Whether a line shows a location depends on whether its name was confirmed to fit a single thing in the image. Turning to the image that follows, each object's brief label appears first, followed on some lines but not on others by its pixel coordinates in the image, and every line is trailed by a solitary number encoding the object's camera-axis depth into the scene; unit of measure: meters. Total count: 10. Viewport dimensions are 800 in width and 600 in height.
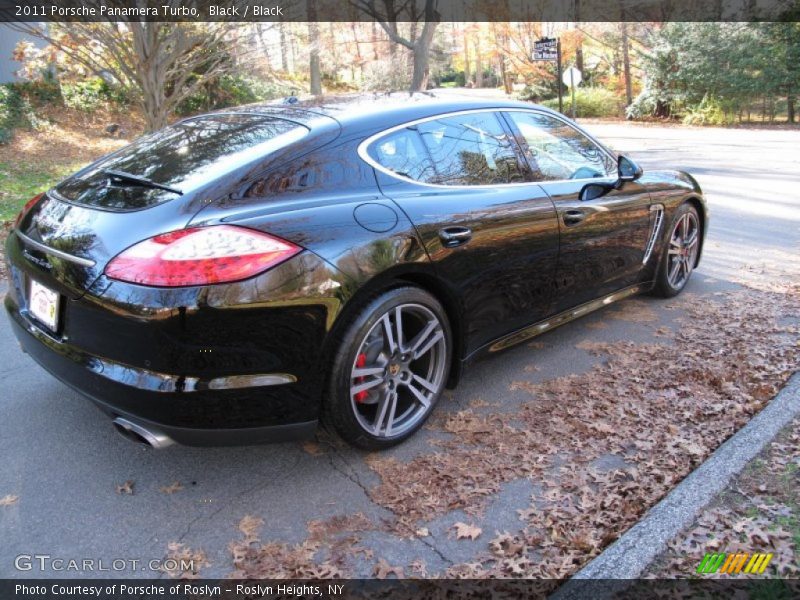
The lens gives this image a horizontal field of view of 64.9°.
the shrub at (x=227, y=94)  21.39
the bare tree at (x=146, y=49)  9.09
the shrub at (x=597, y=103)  31.02
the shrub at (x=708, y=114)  25.80
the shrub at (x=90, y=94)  18.94
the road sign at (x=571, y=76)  21.28
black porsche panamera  2.36
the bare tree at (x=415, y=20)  25.03
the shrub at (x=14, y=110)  16.33
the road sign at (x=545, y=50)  17.34
